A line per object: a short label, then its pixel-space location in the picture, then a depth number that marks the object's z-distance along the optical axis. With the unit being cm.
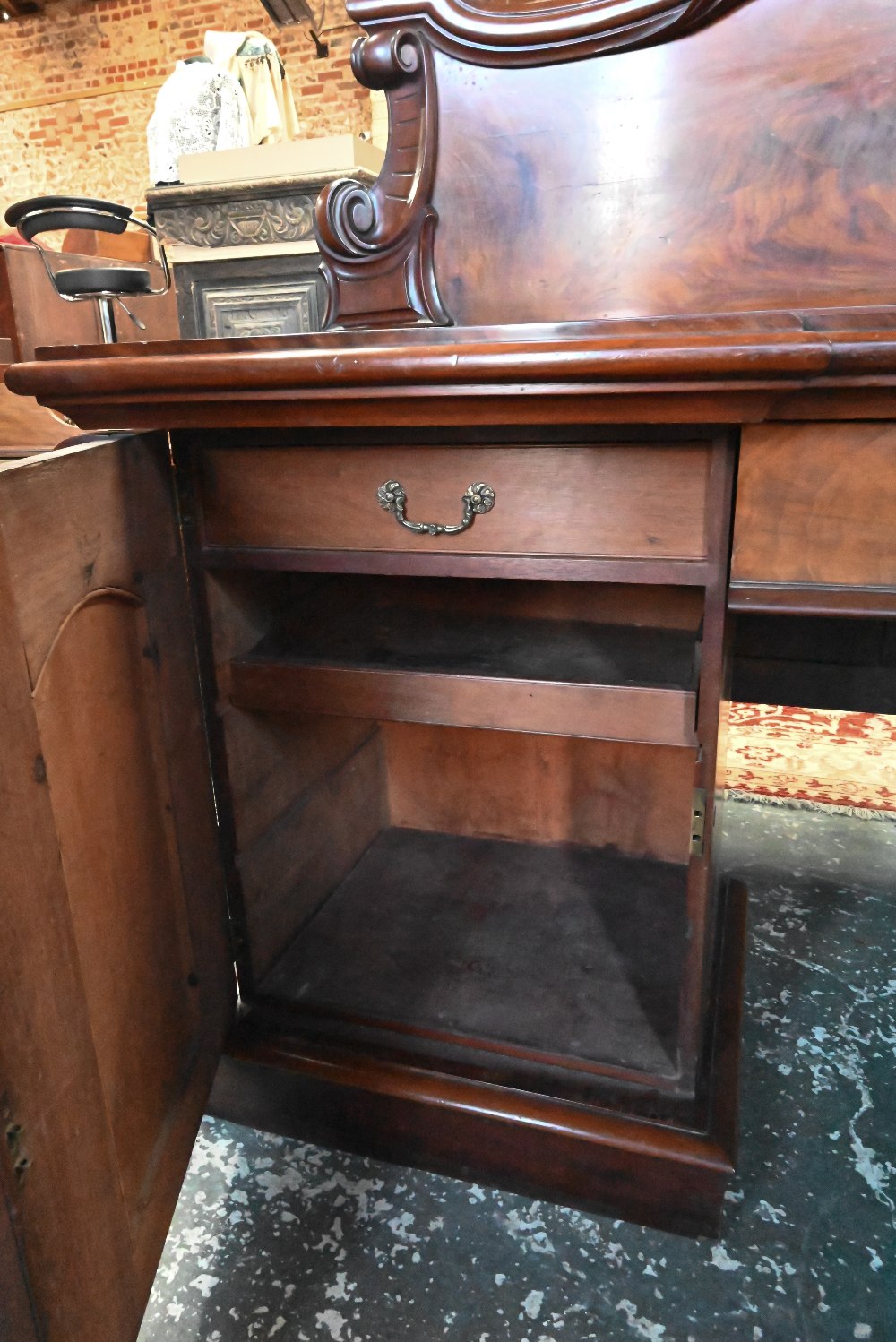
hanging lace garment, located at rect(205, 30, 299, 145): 268
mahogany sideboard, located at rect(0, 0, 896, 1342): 70
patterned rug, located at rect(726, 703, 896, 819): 198
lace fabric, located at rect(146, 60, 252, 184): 261
